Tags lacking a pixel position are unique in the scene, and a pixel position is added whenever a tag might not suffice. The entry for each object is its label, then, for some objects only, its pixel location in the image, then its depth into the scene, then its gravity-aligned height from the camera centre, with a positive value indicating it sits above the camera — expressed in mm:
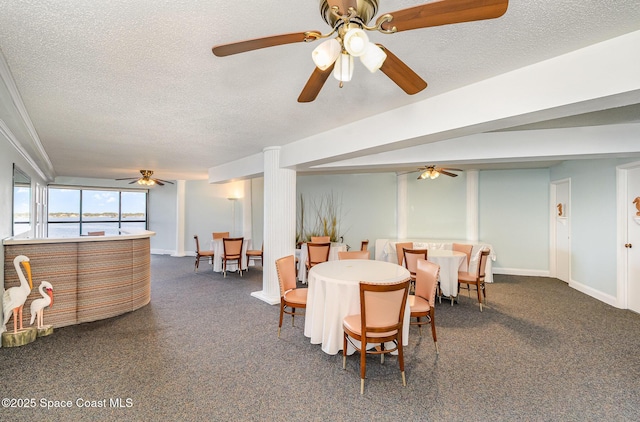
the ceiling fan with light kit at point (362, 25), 1169 +822
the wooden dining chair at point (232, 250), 6539 -855
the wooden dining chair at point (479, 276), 4305 -938
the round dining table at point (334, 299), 2787 -845
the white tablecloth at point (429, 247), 6047 -720
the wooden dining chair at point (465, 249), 5469 -658
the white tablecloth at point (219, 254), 6992 -995
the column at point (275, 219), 4809 -97
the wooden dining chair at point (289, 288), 3318 -935
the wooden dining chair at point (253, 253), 7292 -1014
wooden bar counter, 3494 -803
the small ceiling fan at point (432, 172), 5820 +866
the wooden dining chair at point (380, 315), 2363 -854
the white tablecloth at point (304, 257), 6000 -903
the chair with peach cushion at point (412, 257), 4673 -694
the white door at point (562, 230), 5864 -313
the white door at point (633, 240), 4211 -359
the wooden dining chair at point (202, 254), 7168 -1023
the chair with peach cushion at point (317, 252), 5336 -712
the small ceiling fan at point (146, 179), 7132 +819
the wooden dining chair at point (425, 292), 3039 -866
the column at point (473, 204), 6891 +253
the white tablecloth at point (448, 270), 4598 -892
